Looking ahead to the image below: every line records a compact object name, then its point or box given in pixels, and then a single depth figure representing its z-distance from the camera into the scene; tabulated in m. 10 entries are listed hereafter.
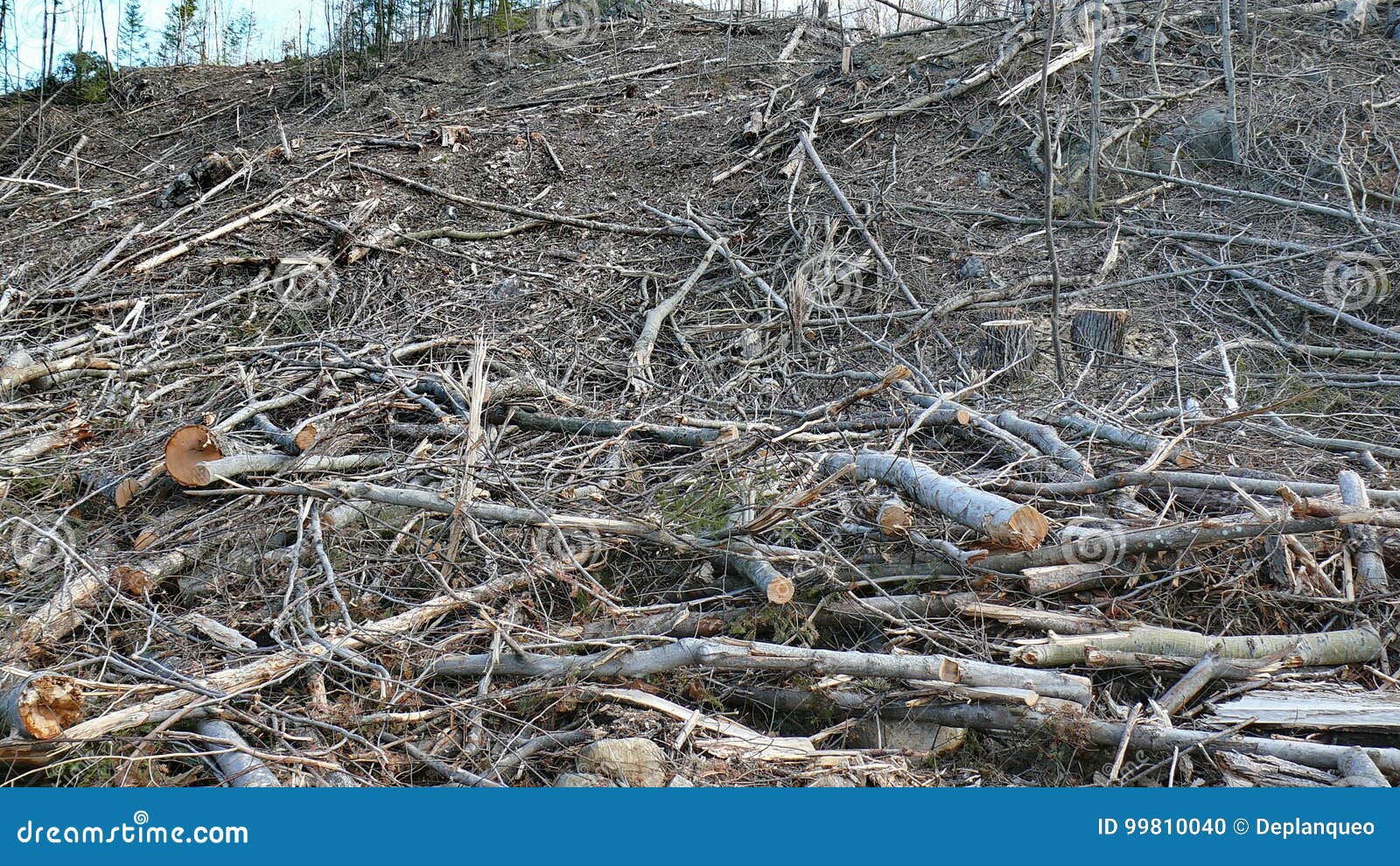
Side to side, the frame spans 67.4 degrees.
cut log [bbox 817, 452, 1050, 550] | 3.39
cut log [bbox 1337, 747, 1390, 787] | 2.86
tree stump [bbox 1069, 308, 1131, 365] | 6.17
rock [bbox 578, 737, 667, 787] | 2.98
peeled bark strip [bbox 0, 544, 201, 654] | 3.37
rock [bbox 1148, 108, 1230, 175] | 8.32
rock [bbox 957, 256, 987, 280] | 7.20
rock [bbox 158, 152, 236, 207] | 7.98
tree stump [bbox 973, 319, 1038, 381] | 6.02
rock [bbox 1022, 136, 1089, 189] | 8.10
